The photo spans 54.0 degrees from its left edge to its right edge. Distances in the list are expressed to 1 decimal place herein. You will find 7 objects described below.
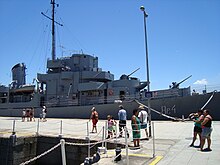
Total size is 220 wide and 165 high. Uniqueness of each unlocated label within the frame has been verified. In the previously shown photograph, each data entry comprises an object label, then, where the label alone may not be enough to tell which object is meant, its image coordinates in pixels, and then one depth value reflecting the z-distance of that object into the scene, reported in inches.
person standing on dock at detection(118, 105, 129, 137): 381.2
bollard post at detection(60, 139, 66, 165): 141.9
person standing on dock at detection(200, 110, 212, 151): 274.3
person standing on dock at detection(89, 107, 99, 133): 479.5
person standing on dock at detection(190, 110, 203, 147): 299.0
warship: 754.2
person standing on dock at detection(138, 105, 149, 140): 350.6
